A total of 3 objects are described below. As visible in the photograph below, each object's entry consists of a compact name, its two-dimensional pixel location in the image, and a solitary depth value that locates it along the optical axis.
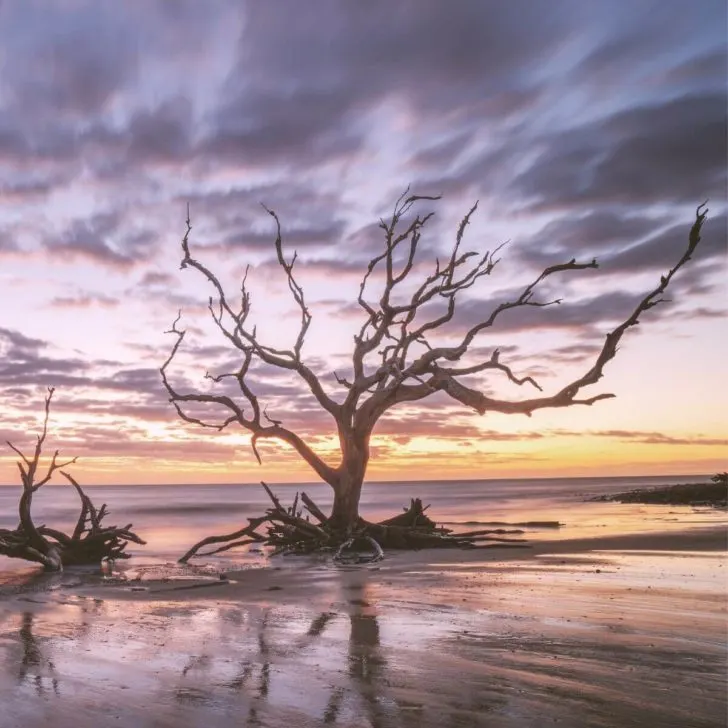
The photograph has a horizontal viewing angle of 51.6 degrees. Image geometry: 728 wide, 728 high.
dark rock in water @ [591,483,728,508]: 36.03
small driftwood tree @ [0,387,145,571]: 13.75
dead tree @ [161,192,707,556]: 16.55
